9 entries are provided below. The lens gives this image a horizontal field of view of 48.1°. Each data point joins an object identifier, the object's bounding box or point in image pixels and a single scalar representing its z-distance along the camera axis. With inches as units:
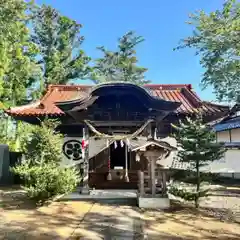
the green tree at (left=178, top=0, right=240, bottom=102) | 251.9
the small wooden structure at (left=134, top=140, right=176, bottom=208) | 327.3
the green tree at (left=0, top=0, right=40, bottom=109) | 357.3
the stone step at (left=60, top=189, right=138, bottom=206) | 355.9
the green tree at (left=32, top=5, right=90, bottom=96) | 965.8
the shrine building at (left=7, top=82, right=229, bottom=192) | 393.7
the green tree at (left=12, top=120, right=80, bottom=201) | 318.7
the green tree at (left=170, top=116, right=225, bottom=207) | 321.8
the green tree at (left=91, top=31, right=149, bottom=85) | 1393.9
